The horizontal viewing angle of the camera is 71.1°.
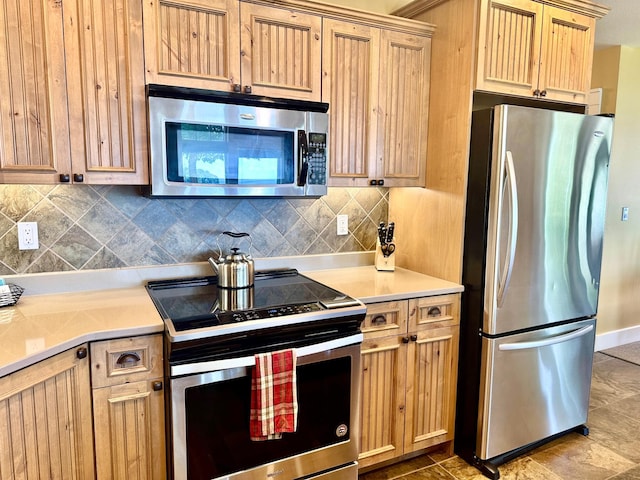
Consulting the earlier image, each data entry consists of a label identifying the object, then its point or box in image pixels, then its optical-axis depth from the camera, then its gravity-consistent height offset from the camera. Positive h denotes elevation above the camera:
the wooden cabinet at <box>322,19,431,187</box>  2.24 +0.42
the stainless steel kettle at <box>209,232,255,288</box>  2.13 -0.42
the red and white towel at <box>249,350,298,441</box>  1.69 -0.81
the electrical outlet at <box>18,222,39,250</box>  1.96 -0.26
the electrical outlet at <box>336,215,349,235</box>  2.68 -0.26
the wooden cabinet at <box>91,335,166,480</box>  1.58 -0.82
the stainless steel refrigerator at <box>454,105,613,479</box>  2.14 -0.43
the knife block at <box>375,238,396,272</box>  2.61 -0.46
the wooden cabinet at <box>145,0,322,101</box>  1.86 +0.59
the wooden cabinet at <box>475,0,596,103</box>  2.24 +0.71
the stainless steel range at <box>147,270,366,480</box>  1.63 -0.76
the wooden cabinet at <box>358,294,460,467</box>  2.13 -0.96
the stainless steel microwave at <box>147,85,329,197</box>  1.85 +0.16
